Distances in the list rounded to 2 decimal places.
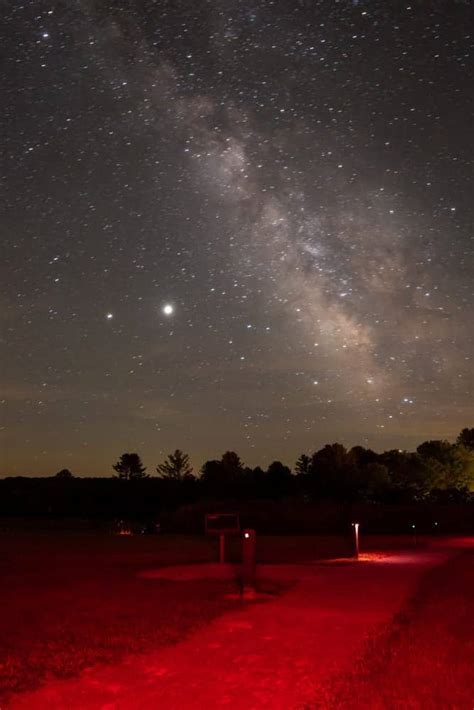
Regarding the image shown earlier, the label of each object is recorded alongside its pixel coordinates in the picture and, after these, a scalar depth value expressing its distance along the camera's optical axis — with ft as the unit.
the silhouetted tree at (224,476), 271.22
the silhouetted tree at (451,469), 255.09
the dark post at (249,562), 46.19
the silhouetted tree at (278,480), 279.16
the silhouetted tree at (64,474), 554.63
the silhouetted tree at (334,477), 253.44
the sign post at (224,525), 67.26
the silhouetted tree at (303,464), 409.33
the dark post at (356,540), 83.87
